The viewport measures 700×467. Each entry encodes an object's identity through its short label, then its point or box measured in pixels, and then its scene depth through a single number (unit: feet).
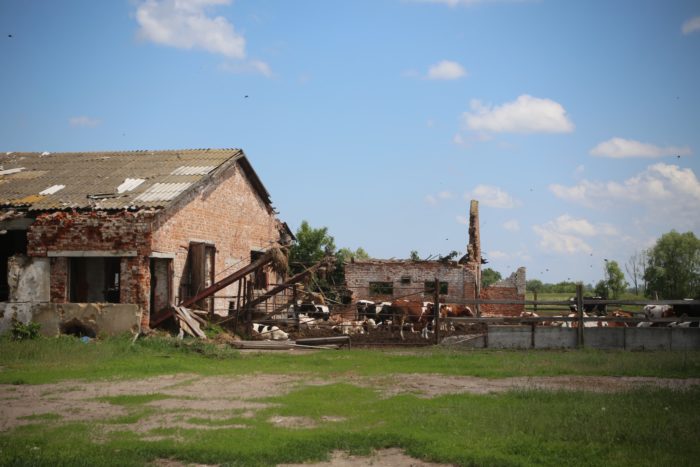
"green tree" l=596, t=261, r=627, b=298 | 243.19
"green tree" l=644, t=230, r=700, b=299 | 214.69
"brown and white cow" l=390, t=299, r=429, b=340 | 77.82
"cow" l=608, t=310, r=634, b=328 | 90.04
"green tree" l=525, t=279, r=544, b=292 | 365.92
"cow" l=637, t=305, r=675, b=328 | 81.92
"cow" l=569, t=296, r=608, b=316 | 88.73
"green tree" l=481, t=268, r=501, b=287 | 219.00
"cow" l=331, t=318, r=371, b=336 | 74.13
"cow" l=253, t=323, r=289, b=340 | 71.05
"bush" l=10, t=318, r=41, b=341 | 63.26
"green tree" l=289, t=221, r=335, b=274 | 134.82
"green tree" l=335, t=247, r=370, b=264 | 120.02
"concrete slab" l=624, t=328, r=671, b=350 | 63.00
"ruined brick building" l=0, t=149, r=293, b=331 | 67.36
